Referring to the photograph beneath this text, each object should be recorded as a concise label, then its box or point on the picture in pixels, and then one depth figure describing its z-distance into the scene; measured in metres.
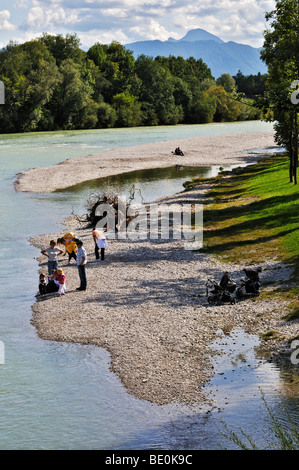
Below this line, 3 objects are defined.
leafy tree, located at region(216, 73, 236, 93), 186.12
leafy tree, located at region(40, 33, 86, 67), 127.38
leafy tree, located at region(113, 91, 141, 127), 128.52
